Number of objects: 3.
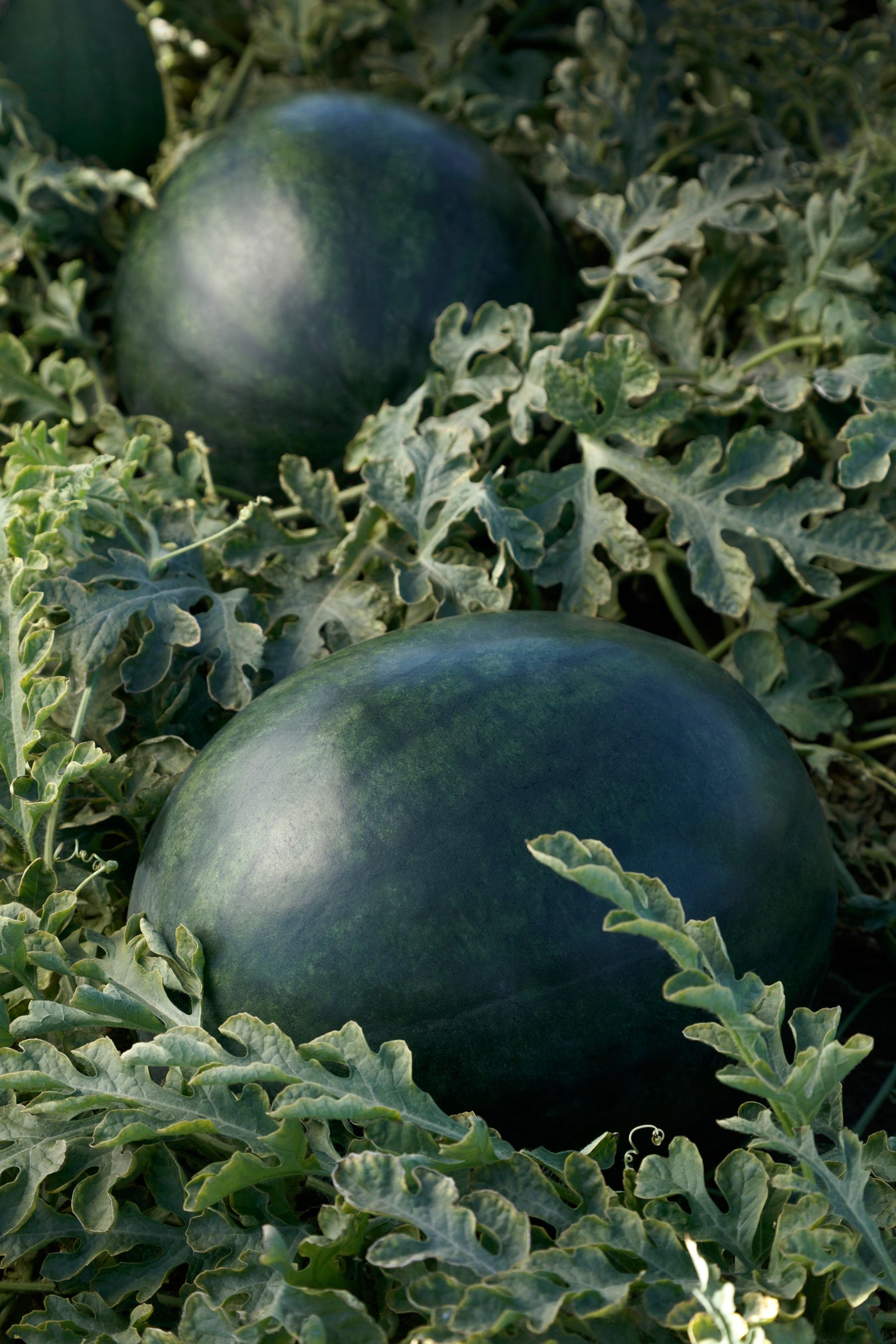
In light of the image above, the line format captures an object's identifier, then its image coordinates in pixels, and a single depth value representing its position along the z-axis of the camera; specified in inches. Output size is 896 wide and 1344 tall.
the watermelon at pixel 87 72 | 105.1
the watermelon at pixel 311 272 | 84.3
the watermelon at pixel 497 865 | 52.0
